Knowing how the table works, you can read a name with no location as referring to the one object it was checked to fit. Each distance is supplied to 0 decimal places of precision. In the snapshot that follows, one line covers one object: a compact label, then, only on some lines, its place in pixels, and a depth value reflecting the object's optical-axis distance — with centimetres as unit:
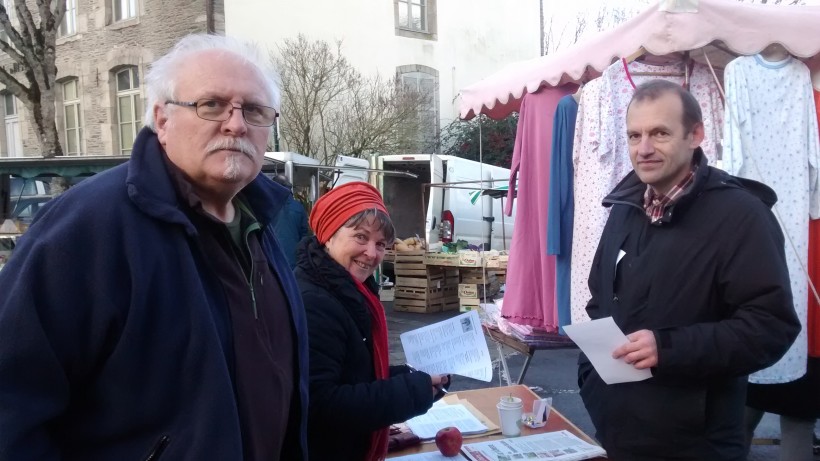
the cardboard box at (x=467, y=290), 895
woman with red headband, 174
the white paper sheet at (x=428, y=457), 212
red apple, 213
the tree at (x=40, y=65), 1001
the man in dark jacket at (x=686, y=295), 175
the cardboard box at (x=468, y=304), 891
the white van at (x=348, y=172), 1074
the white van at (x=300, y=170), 847
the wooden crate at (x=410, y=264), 948
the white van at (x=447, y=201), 1114
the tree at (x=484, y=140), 1591
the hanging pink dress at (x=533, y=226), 405
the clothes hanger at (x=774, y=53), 320
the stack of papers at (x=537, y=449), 207
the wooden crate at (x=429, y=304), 945
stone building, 1316
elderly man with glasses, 104
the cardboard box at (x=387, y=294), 1062
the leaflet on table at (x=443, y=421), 235
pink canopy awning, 305
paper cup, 230
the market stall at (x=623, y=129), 308
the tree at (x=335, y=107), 1344
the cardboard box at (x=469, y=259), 903
